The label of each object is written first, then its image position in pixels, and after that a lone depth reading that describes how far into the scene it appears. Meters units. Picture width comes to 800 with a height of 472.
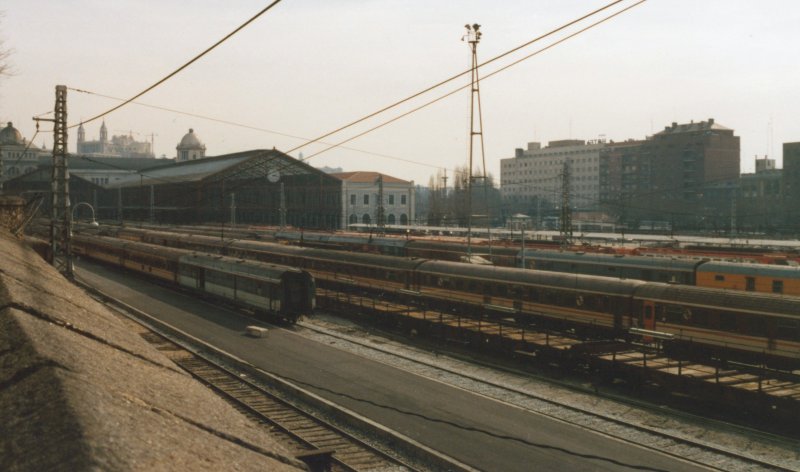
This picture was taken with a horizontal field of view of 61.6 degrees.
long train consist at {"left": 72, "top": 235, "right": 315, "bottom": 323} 34.38
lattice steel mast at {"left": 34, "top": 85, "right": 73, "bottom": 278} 29.81
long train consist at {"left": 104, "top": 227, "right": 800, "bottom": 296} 30.98
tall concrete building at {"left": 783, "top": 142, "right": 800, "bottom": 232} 100.25
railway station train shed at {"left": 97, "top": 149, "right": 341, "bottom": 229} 88.88
